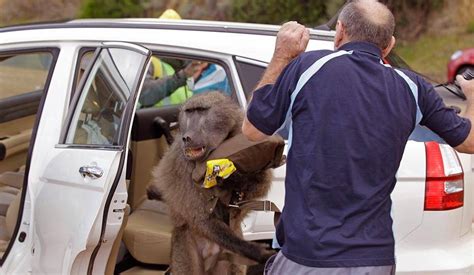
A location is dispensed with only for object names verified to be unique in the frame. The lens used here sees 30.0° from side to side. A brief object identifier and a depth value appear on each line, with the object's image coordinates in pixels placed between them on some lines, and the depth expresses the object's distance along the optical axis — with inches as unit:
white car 170.2
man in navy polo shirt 124.0
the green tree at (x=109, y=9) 881.5
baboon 169.6
